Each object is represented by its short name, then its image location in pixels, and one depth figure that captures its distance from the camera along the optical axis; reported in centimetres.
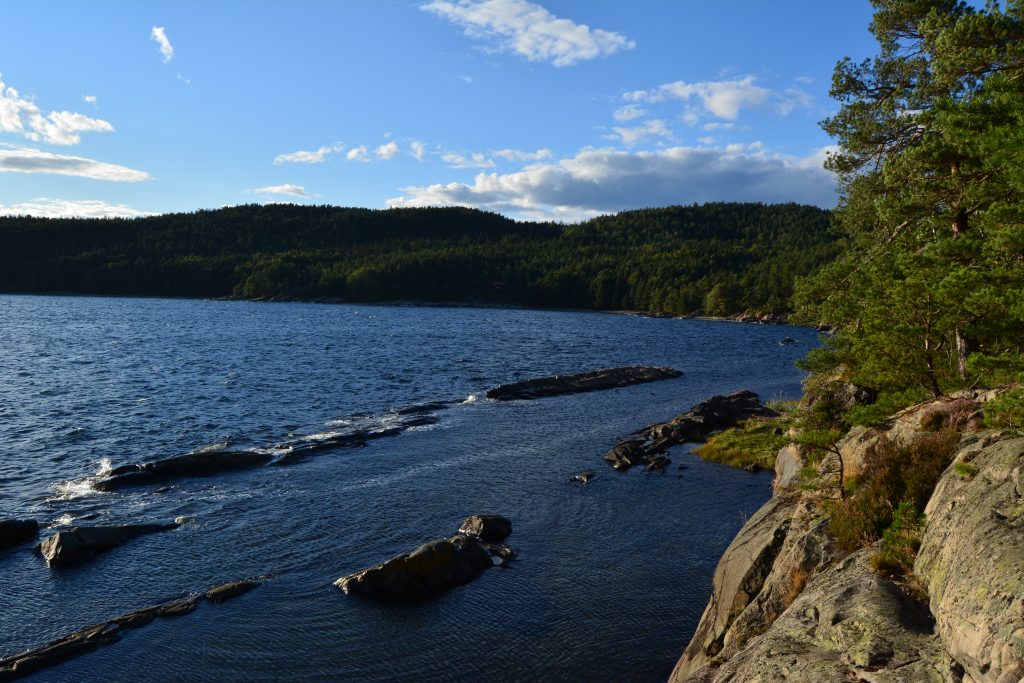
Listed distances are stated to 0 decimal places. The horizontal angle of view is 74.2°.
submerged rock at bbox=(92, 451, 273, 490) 3628
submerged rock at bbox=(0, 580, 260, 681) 1947
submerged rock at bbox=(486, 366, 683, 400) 6644
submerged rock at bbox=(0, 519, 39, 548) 2803
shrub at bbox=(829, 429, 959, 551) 1554
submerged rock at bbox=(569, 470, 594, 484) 3744
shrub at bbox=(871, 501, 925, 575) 1381
